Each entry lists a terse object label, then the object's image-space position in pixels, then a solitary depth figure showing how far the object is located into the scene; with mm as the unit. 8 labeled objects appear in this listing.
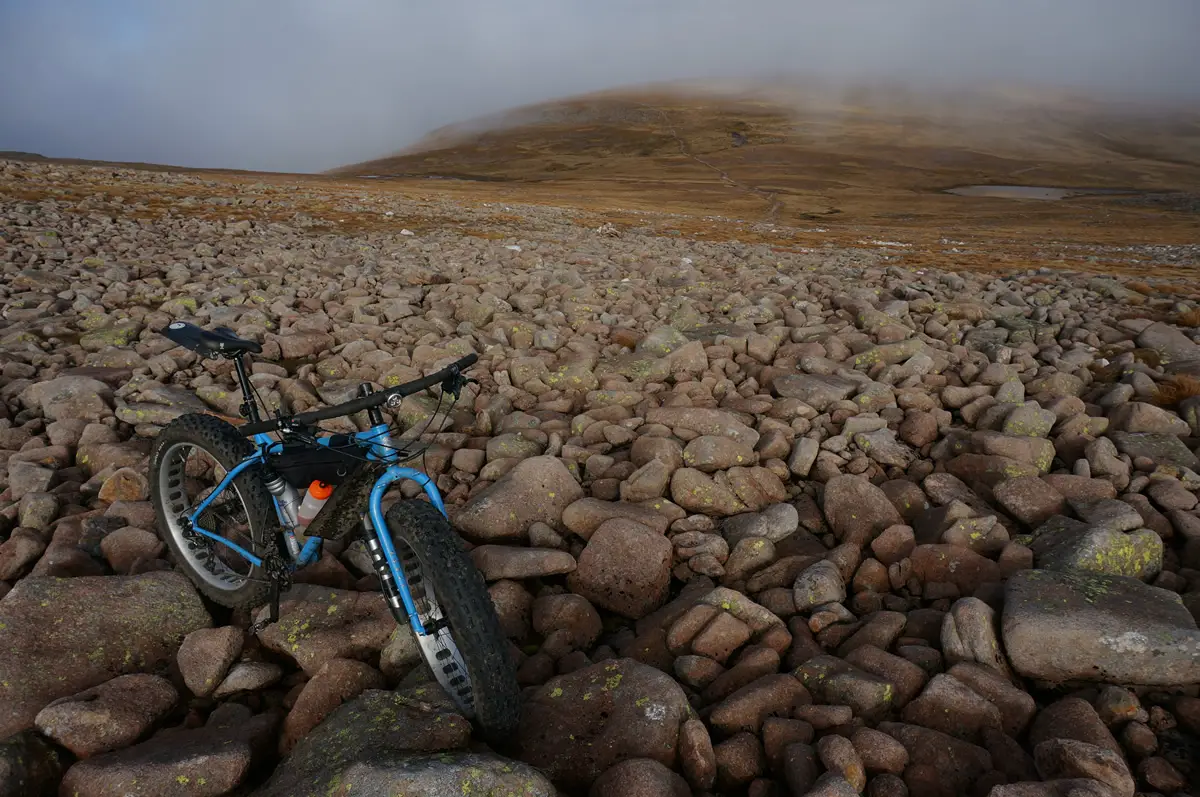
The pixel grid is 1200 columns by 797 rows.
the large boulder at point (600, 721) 3930
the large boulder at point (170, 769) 3443
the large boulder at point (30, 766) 3463
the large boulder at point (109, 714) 3824
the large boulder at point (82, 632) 4207
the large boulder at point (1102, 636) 4336
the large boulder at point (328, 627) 4660
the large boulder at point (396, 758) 3188
